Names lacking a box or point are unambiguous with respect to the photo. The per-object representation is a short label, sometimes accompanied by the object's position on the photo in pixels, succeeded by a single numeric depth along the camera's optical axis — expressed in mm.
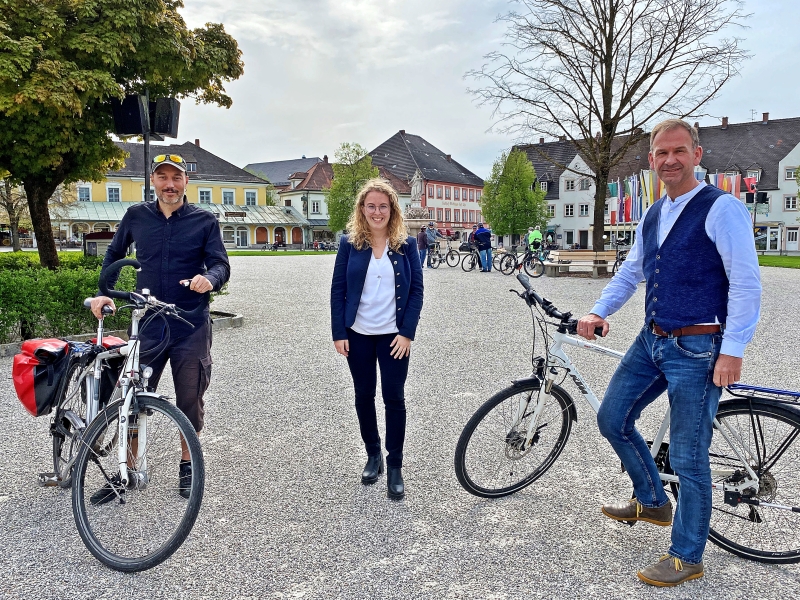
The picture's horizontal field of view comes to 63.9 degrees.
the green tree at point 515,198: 62469
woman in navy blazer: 3891
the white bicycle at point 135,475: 3027
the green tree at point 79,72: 9148
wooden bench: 22469
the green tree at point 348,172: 63469
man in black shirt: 3717
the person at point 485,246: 24391
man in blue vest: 2648
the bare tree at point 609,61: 22031
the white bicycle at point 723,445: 3020
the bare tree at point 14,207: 39125
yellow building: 64438
